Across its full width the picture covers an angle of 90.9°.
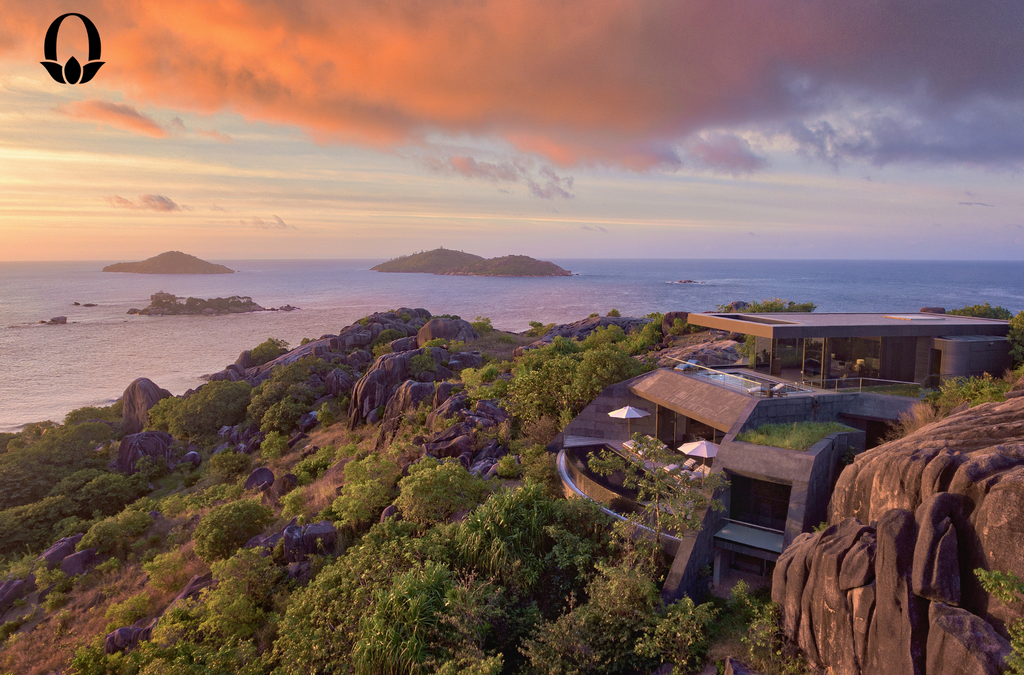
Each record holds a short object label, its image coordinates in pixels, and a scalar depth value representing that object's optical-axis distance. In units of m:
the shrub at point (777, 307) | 39.00
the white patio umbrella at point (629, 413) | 23.83
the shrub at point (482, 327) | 74.34
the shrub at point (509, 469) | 24.80
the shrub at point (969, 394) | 18.45
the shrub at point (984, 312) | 35.03
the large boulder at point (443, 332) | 67.06
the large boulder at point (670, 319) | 50.47
